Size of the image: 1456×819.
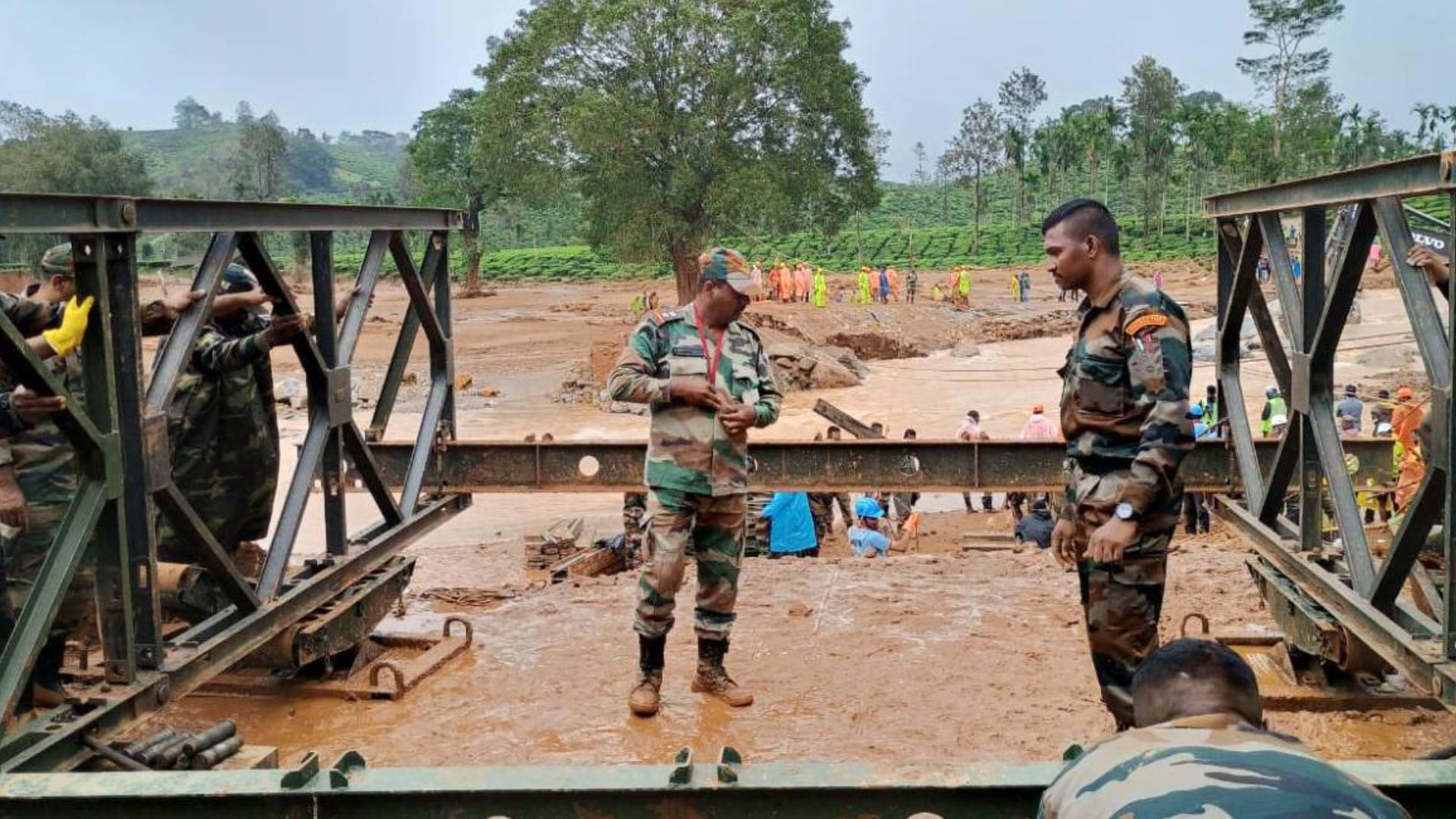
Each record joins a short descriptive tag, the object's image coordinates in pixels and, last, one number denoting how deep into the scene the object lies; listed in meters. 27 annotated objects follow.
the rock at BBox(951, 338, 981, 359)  32.94
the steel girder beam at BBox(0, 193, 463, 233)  3.74
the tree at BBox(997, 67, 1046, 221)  77.94
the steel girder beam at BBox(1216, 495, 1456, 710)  4.02
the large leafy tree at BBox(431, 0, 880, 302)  30.55
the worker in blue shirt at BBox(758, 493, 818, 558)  12.05
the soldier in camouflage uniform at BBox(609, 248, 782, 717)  5.39
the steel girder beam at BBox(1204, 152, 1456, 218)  3.81
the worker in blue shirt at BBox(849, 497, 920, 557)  11.97
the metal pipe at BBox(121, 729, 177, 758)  4.07
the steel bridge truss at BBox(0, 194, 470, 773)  3.89
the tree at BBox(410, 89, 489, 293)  52.97
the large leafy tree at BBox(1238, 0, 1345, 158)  62.62
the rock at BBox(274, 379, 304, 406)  26.44
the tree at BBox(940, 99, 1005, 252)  75.69
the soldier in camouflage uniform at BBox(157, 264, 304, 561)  5.60
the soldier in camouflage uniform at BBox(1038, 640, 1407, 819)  1.88
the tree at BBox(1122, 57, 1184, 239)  65.56
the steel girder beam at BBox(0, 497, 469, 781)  3.85
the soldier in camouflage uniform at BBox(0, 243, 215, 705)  4.95
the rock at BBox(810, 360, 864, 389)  27.27
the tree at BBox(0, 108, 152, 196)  54.59
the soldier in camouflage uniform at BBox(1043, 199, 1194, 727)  4.19
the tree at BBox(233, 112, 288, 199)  76.12
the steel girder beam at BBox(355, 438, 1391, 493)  7.70
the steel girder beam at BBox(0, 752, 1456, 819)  2.79
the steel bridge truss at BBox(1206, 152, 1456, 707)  4.06
